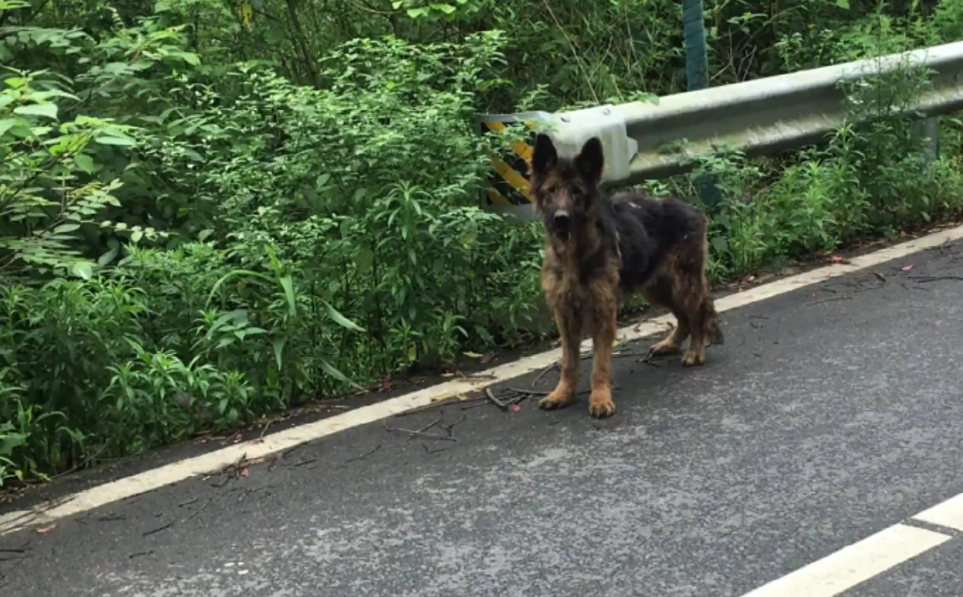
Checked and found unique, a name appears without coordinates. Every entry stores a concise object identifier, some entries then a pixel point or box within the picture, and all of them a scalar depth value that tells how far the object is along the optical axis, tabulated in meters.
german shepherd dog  4.86
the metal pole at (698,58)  6.82
